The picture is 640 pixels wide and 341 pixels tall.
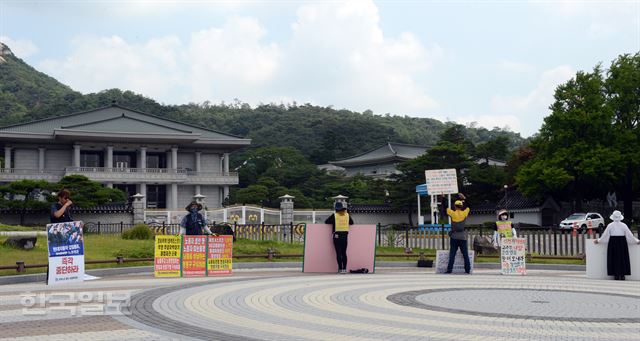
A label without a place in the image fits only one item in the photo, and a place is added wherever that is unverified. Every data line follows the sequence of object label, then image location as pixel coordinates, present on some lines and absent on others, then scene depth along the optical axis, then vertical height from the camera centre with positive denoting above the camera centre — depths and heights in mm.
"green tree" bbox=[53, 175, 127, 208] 42219 +1802
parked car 42031 -200
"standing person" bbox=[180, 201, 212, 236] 16594 -86
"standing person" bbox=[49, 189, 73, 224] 13480 +225
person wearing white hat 15758 -645
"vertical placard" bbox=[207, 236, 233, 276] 16375 -917
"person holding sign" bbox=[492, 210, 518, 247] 19797 -293
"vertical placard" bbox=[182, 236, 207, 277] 15984 -903
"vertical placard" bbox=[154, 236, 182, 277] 15734 -890
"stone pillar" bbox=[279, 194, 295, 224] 37500 +454
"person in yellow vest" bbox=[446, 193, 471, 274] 16419 -334
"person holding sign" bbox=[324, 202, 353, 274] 16734 -329
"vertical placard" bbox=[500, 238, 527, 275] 17031 -993
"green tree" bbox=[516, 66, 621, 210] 42750 +4671
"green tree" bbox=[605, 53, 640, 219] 43125 +7079
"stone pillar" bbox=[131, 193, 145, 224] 42781 +625
